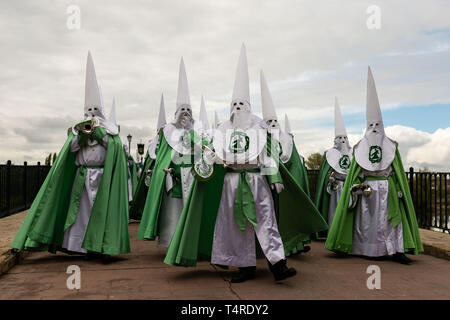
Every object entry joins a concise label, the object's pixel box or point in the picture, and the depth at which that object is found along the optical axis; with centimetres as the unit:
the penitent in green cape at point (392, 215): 723
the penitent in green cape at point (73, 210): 674
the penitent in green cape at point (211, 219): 561
